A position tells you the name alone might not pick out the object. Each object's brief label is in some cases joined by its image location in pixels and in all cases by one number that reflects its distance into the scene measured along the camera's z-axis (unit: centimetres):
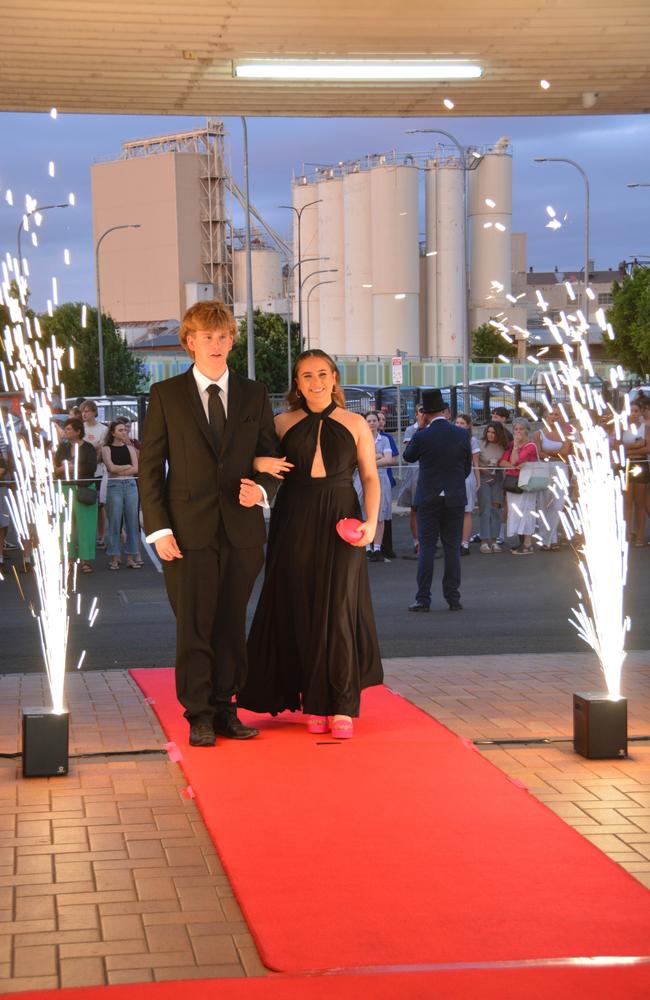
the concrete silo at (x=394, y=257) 9250
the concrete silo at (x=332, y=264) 9750
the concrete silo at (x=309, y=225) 10156
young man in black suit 699
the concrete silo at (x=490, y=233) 9800
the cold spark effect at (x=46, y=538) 642
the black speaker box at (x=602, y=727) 691
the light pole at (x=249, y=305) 4237
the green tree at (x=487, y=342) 10250
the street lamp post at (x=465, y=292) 3962
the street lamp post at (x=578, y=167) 4567
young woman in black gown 732
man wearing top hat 1341
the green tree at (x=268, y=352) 8581
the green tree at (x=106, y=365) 8381
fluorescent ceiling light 971
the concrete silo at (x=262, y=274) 11562
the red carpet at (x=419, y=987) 387
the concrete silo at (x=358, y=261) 9394
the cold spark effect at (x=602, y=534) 715
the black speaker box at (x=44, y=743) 656
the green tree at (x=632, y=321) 7456
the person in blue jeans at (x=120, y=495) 1728
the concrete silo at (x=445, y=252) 9638
